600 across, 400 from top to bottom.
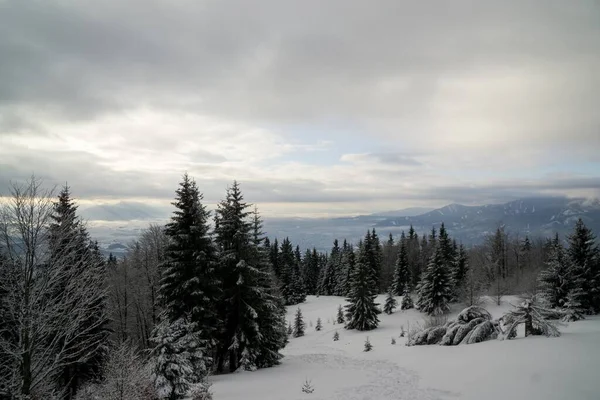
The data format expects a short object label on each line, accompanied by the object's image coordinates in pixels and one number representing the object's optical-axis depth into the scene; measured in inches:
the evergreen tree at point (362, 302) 1727.4
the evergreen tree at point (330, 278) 3417.8
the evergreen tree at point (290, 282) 2938.0
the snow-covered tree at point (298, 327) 1948.8
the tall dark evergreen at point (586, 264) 1211.9
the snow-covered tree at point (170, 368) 506.3
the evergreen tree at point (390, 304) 2055.9
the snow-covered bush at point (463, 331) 800.3
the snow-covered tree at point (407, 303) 2058.3
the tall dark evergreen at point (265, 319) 868.0
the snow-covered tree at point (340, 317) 2065.7
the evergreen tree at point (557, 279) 1288.1
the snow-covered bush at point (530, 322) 679.7
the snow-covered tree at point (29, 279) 419.2
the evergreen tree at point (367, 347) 1109.8
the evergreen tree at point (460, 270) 1962.2
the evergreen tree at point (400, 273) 2434.7
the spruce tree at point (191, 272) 778.8
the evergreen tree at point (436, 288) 1808.6
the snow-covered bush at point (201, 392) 468.1
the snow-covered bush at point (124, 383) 457.4
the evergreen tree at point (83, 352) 786.2
